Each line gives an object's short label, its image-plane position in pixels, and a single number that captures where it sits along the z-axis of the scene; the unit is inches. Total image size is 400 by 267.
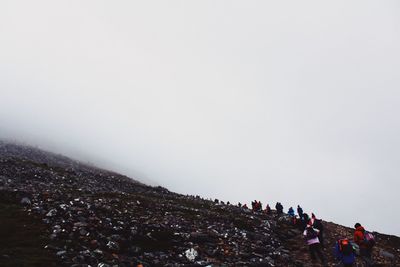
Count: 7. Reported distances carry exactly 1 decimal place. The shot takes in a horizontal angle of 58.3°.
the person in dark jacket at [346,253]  873.5
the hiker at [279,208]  2070.9
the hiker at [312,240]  1005.8
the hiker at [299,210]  1741.5
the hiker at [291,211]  1962.7
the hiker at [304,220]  1498.5
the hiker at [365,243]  997.2
